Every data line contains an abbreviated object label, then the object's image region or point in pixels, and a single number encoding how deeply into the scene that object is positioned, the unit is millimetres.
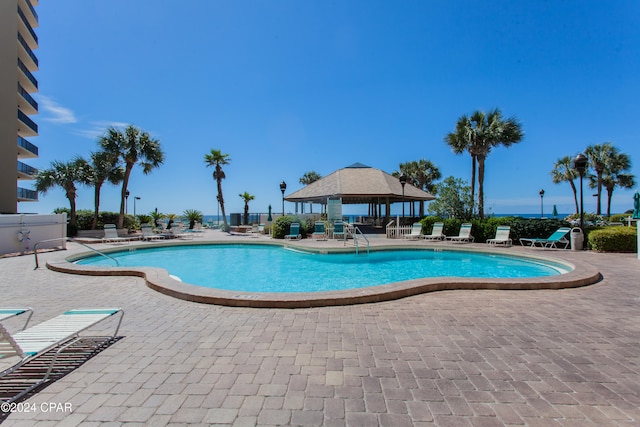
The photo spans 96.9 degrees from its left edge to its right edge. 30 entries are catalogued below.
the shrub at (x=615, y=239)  10422
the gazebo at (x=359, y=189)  21094
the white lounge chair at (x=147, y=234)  17064
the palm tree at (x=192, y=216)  26203
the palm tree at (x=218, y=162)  23672
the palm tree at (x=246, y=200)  26509
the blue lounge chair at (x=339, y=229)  16078
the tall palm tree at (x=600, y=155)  28044
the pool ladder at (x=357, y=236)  12484
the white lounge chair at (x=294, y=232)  16812
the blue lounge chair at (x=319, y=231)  16969
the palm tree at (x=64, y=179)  19594
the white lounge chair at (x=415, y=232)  16672
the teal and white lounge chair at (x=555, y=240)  12164
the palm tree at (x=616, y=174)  28484
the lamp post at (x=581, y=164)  11273
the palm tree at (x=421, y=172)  35062
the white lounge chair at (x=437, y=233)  15695
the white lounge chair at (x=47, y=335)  2322
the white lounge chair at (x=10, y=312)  2971
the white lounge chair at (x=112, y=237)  15617
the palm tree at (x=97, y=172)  20578
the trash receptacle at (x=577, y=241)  11594
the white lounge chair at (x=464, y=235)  14703
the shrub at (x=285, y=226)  17419
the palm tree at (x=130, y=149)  20578
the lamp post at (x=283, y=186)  20703
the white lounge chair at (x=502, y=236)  13252
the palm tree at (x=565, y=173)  31797
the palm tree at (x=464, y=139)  18538
